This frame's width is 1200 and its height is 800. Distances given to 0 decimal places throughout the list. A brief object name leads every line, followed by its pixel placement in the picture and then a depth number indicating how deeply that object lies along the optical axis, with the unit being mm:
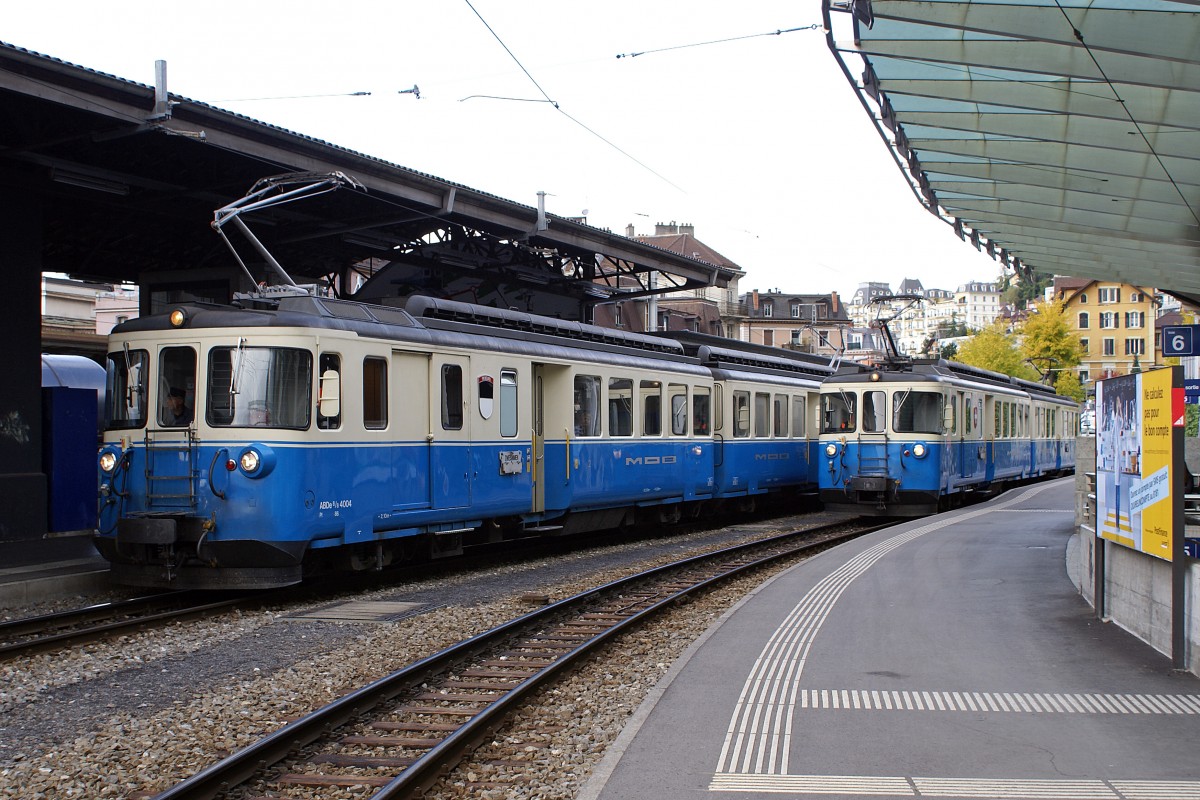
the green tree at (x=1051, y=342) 61344
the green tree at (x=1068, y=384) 62281
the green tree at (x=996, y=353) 64125
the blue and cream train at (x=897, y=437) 21031
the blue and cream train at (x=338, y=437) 10875
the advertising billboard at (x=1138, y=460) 7477
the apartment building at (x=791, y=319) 78250
